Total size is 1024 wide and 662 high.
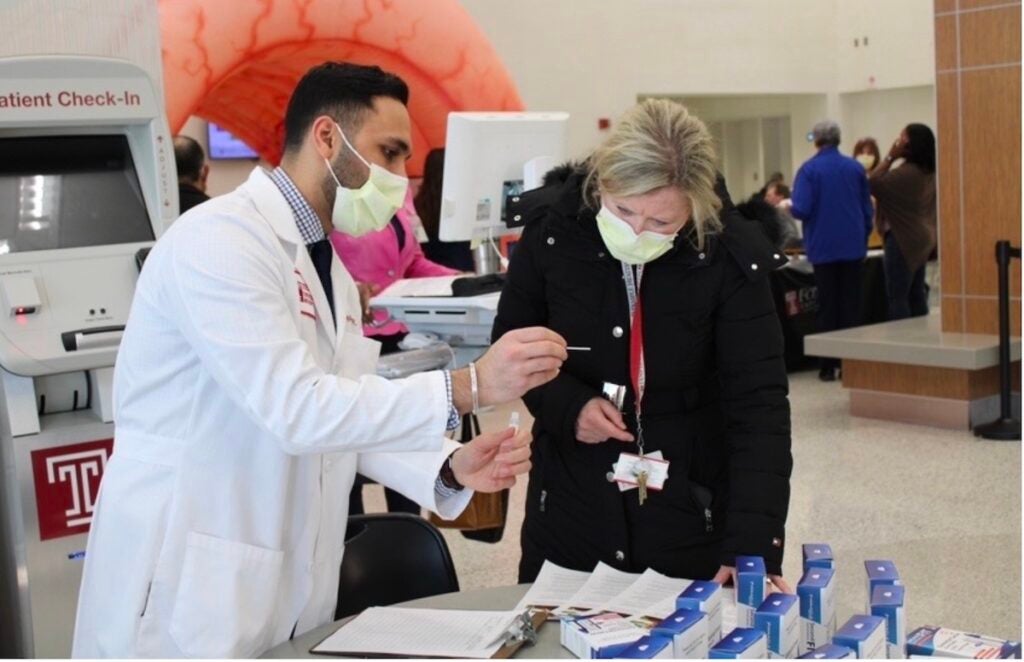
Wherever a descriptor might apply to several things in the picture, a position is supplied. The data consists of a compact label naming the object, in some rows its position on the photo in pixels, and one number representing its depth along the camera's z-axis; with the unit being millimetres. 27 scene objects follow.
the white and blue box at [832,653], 1604
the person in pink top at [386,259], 4523
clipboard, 1951
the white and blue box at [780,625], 1732
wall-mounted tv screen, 11125
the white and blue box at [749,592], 1902
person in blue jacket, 8172
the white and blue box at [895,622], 1748
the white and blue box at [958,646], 1739
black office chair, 2604
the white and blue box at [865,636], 1632
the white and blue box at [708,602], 1810
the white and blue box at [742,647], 1633
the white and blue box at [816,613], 1809
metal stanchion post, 6262
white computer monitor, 4172
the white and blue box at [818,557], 1950
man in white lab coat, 1854
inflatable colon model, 6305
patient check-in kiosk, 3156
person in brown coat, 8180
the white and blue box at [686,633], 1682
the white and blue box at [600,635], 1825
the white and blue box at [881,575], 1856
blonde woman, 2277
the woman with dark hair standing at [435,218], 5941
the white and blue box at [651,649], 1648
